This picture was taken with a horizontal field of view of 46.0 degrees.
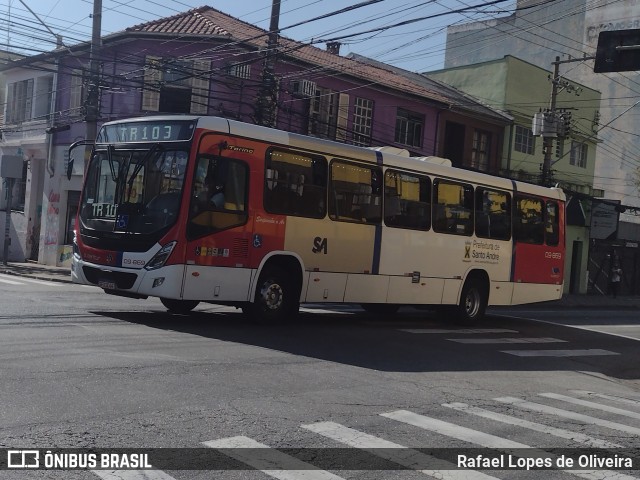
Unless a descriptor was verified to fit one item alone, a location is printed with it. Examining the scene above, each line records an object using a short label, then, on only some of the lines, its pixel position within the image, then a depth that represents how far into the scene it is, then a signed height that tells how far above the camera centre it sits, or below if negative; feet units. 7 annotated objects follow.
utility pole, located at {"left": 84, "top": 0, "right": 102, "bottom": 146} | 73.92 +14.41
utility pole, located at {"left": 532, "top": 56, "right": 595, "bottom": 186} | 95.25 +17.53
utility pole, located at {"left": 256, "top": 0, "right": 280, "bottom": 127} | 75.46 +16.49
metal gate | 136.36 +0.98
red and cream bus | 38.81 +1.25
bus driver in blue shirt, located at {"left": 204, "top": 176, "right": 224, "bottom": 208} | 39.17 +2.34
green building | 119.96 +23.05
